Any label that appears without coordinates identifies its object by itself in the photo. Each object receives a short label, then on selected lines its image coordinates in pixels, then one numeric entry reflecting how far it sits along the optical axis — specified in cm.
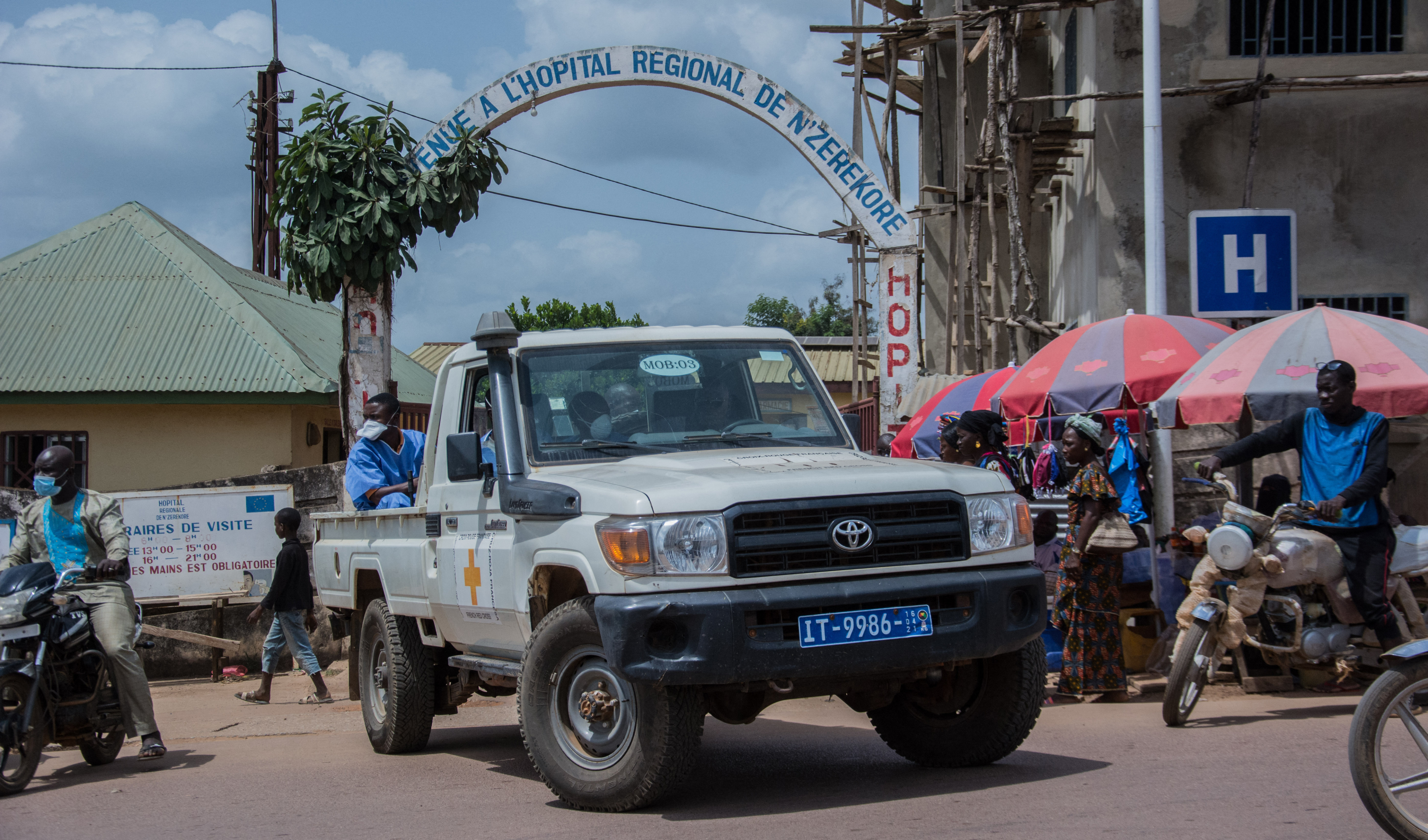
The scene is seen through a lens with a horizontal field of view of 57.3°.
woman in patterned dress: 788
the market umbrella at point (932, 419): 1352
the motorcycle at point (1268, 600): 711
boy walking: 1090
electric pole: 2856
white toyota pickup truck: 498
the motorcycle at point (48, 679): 684
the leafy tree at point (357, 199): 1198
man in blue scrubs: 849
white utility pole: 960
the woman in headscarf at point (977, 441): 895
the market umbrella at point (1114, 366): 995
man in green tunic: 752
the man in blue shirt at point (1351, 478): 723
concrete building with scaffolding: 1305
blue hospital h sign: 939
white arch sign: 1356
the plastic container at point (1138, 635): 915
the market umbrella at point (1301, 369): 797
